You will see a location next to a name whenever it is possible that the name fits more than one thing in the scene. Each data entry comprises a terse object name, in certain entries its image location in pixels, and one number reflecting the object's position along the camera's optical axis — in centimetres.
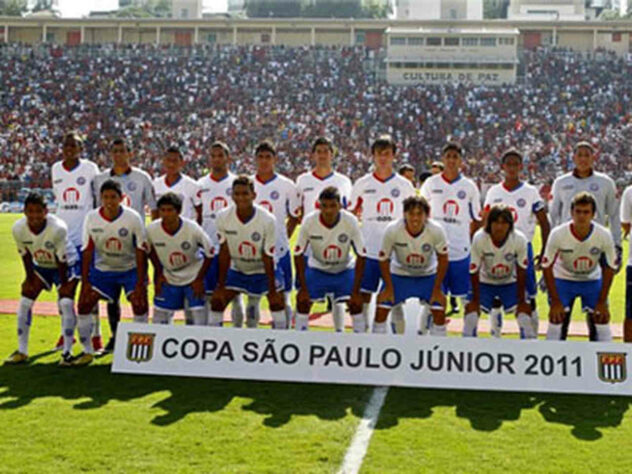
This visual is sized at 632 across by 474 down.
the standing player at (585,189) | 794
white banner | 635
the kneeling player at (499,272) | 714
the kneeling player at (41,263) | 749
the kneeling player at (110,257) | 740
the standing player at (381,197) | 800
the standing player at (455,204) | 805
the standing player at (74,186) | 839
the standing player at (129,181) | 837
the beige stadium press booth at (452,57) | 4581
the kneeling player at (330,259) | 729
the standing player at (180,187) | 859
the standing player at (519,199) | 812
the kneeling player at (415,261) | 713
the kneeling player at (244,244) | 735
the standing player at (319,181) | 837
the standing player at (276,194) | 818
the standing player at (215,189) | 845
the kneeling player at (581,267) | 695
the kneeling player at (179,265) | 741
